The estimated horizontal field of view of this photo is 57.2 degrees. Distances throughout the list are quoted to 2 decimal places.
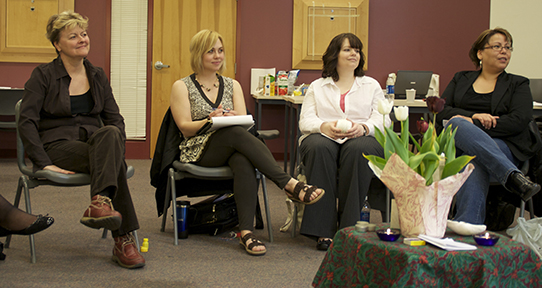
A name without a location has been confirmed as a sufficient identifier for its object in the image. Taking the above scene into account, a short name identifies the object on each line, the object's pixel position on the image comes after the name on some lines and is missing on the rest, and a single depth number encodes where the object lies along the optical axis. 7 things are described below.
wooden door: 5.54
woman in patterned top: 2.42
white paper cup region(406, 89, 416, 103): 3.66
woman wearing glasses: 2.38
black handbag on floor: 2.68
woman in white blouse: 2.45
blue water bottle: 2.61
